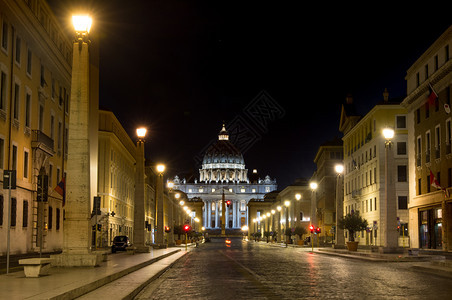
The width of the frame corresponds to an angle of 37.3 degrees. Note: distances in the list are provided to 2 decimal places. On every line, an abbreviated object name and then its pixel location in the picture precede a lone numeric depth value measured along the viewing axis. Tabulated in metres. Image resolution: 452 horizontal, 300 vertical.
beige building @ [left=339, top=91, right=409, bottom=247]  65.48
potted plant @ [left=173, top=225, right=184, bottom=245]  94.38
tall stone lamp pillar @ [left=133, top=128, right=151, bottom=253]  41.25
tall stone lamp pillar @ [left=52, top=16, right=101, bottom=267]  21.16
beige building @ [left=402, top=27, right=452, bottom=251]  45.38
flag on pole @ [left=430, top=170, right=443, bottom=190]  44.92
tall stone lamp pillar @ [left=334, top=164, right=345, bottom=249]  56.19
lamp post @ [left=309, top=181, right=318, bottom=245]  74.19
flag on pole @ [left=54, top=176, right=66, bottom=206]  31.21
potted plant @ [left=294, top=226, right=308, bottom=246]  91.72
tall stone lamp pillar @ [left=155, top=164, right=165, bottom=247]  60.75
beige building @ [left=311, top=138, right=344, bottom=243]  107.38
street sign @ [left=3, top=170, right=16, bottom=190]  18.75
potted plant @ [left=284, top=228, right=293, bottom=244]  97.66
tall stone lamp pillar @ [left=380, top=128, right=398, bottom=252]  39.44
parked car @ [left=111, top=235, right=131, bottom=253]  52.59
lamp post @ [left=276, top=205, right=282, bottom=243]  120.79
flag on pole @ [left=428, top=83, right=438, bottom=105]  42.75
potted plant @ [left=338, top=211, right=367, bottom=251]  54.34
